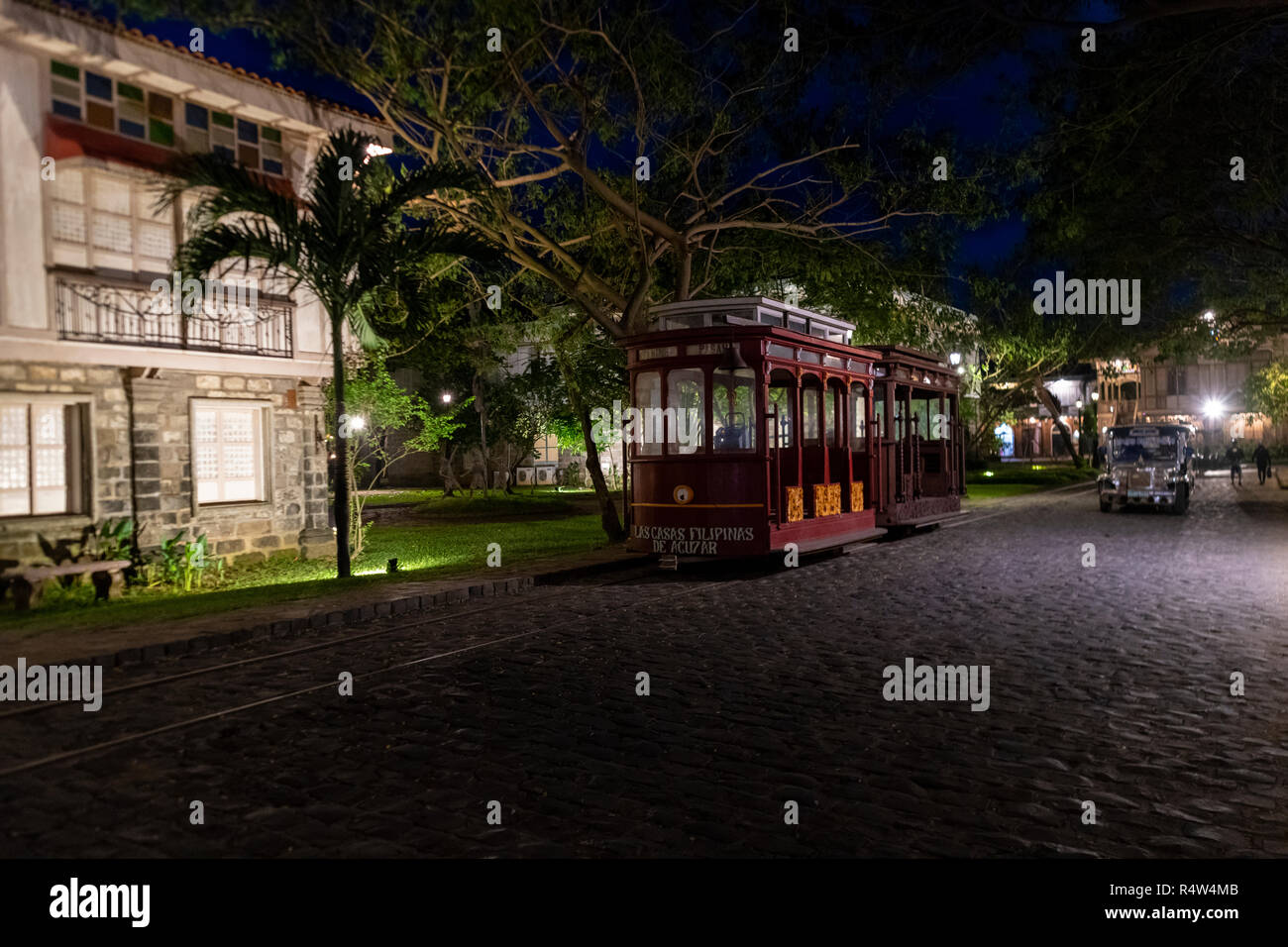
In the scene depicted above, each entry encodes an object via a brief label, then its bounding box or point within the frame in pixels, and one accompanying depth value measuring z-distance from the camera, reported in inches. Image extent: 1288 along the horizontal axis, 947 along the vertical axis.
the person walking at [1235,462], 1503.4
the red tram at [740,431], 570.3
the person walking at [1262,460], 1522.9
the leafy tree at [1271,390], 1716.3
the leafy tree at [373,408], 706.2
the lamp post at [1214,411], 2598.4
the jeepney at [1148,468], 1016.9
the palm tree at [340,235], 506.6
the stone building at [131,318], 537.3
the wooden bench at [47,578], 475.5
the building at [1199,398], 2507.4
